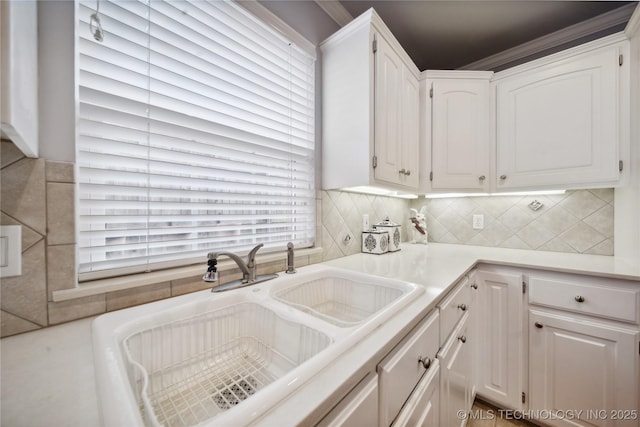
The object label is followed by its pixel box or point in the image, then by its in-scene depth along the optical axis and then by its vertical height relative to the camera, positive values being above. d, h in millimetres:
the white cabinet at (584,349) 1084 -672
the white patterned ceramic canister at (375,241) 1632 -210
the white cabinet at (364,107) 1246 +589
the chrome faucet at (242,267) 749 -199
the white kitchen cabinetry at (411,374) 567 -458
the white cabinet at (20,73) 356 +249
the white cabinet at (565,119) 1357 +584
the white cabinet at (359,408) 431 -383
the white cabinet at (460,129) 1749 +605
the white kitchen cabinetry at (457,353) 933 -641
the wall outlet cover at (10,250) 566 -95
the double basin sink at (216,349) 409 -342
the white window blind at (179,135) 724 +288
